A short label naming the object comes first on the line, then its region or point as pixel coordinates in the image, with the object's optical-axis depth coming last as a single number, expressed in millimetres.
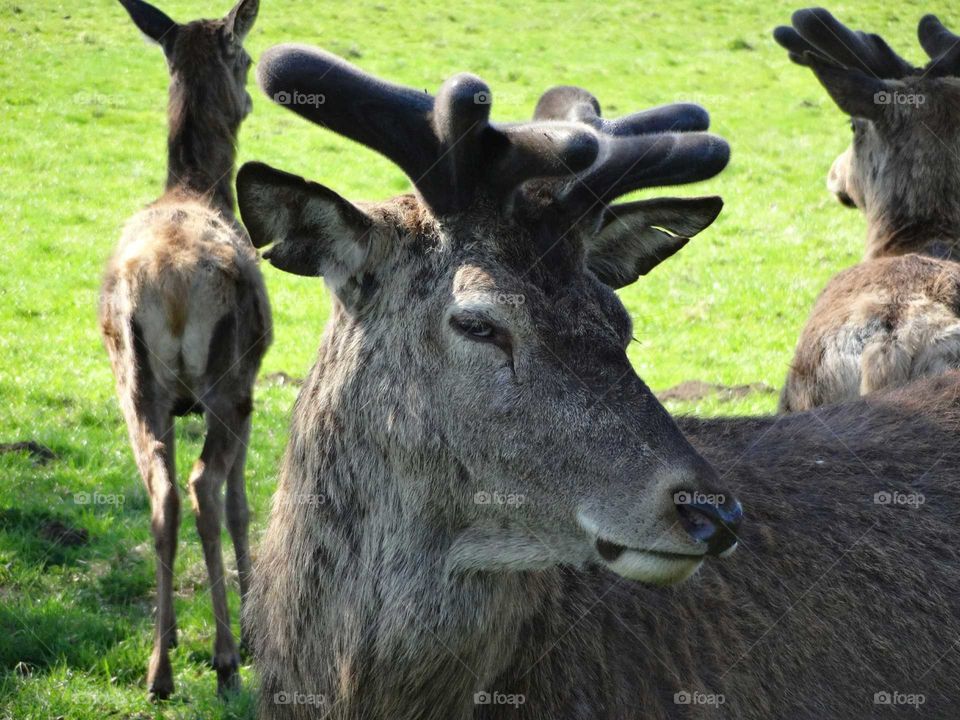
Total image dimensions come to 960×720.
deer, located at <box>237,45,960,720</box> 6934
